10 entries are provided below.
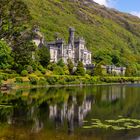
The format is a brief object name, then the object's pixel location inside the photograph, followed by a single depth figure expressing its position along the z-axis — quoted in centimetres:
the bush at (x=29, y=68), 5287
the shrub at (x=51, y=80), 5198
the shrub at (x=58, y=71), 5928
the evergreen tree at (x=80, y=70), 6400
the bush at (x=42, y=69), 5668
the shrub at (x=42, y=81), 5005
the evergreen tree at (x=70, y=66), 6623
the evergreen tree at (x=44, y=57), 6047
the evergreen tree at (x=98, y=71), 6909
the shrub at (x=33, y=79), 4879
